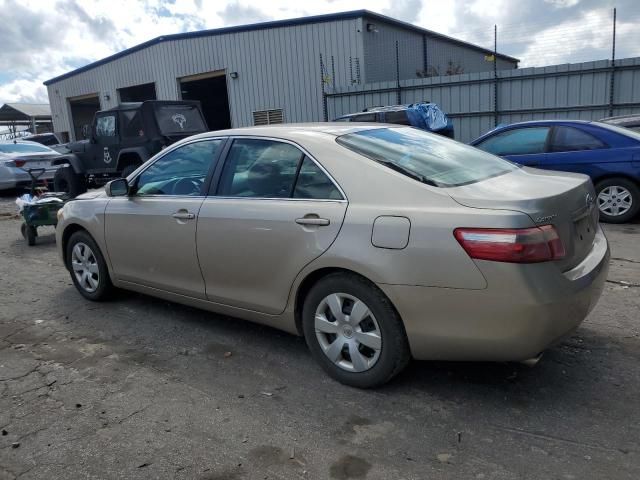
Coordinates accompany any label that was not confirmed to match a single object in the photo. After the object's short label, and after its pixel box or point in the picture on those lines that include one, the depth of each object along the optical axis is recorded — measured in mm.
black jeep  11102
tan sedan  2754
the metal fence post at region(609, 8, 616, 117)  13406
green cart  7984
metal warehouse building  18766
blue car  7449
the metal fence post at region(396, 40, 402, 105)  16556
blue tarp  12195
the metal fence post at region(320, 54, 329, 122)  17684
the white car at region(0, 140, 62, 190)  13875
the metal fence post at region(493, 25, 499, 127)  15156
